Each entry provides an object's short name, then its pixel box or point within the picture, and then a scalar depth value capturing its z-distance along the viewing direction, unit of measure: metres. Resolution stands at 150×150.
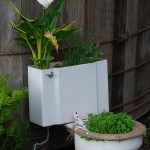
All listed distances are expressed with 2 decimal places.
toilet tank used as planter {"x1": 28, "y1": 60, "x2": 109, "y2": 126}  4.08
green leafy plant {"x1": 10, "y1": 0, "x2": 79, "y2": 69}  3.97
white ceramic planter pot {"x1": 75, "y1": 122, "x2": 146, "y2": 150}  3.85
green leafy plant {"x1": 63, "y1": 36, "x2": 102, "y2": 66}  4.28
